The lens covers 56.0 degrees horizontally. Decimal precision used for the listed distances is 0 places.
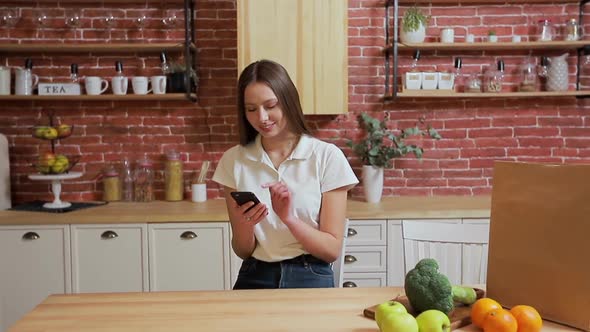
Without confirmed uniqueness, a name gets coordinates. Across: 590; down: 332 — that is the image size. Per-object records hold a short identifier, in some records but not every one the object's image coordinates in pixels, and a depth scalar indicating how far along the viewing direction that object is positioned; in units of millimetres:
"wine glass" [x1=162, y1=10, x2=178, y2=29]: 3447
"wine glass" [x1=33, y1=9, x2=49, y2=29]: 3430
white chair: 1980
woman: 1884
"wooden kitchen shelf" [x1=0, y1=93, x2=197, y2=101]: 3301
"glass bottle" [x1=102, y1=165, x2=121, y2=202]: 3508
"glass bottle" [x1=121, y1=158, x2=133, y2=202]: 3549
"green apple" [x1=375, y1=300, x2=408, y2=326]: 1241
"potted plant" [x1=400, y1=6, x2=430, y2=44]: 3336
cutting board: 1354
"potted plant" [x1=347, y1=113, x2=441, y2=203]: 3305
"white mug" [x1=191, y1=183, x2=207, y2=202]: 3438
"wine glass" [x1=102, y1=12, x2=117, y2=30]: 3439
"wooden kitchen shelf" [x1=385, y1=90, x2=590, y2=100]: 3336
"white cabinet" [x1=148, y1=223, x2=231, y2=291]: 2994
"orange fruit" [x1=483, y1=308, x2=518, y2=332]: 1221
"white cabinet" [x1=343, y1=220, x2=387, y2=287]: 3029
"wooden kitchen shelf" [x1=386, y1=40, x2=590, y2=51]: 3309
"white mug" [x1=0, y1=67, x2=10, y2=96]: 3330
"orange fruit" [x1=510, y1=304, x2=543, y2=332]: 1231
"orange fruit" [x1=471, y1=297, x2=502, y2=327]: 1296
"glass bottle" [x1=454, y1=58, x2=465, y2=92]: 3535
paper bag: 1244
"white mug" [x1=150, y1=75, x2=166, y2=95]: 3350
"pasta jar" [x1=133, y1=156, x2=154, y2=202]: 3510
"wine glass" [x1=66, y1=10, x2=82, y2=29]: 3408
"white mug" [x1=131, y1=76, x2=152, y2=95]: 3355
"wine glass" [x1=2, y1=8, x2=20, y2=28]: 3379
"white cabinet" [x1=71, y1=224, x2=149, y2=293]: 2979
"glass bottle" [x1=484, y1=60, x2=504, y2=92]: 3436
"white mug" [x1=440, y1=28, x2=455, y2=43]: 3409
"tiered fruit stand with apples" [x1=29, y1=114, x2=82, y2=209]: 3164
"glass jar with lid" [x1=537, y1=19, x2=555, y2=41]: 3445
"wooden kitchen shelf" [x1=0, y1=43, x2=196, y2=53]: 3285
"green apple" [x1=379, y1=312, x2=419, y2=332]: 1190
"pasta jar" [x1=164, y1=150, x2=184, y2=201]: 3477
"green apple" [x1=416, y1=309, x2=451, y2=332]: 1201
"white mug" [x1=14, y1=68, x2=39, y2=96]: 3361
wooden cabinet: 3104
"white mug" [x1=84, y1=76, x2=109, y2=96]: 3357
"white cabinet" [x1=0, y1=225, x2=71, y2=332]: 2955
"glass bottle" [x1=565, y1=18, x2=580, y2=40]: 3371
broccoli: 1314
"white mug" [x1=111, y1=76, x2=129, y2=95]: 3369
